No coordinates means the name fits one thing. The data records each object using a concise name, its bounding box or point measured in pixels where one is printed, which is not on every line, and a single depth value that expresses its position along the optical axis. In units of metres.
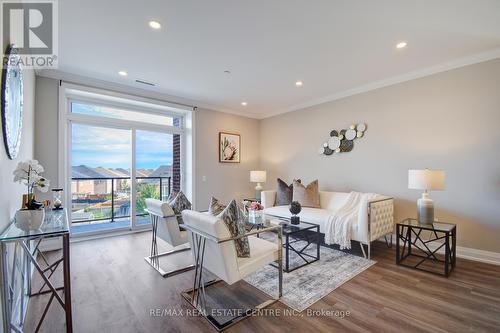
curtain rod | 3.74
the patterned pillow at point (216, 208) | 2.23
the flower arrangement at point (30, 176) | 1.76
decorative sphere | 3.37
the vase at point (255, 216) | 2.97
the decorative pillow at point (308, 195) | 4.41
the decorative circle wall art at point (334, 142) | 4.58
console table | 1.44
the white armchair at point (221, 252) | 1.85
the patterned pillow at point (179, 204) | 2.90
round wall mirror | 1.67
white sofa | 3.17
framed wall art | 5.58
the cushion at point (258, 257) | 1.99
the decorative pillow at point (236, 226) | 1.96
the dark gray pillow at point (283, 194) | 4.74
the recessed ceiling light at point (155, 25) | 2.41
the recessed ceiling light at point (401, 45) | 2.80
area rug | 2.27
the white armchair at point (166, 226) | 2.72
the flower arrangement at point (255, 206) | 3.12
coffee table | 2.89
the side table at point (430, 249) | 2.83
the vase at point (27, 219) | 1.65
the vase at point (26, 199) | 1.74
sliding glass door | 4.13
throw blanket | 3.27
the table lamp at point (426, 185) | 2.89
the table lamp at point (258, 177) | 5.63
